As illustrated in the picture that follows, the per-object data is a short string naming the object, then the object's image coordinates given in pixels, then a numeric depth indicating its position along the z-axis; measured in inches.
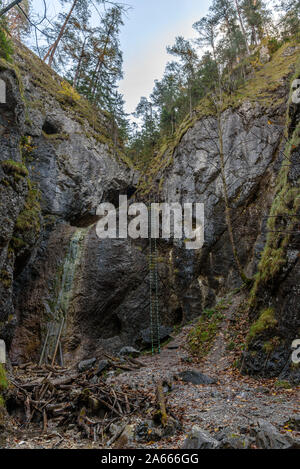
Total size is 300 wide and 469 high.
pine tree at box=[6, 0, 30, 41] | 779.0
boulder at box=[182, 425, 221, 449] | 133.1
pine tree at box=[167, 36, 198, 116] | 897.5
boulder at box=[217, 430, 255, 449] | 126.7
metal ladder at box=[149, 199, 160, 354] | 497.2
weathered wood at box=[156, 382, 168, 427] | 180.3
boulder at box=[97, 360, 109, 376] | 344.7
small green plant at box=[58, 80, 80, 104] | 809.9
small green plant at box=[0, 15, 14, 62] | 396.2
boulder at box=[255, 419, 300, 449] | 122.0
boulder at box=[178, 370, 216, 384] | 271.3
